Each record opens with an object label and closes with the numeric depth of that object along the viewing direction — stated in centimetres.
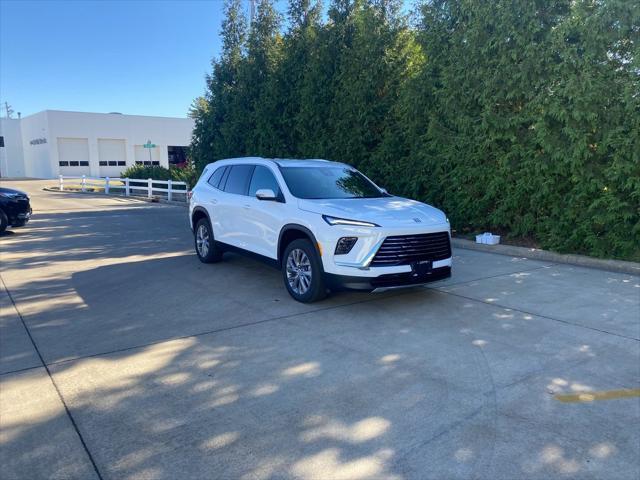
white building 5003
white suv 586
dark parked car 1242
